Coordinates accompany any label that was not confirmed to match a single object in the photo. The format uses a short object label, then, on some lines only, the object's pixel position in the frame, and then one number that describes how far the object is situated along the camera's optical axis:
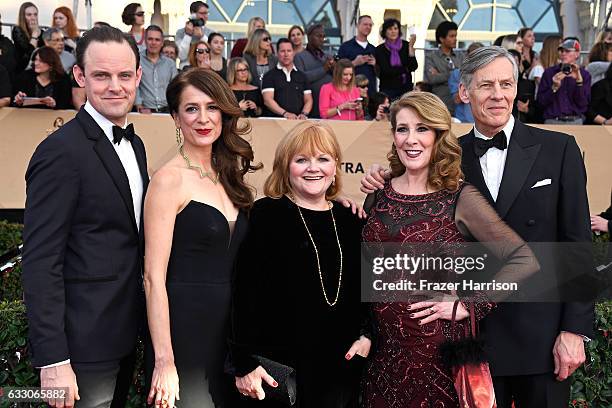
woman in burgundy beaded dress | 3.08
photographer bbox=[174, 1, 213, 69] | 9.58
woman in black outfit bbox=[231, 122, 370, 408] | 3.12
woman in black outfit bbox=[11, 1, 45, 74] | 8.63
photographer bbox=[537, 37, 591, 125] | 9.05
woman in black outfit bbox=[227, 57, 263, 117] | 8.41
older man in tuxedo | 3.17
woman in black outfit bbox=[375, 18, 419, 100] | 9.53
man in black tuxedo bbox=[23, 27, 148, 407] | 2.78
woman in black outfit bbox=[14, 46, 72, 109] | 7.81
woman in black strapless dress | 3.00
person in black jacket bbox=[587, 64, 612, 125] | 9.14
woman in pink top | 8.69
